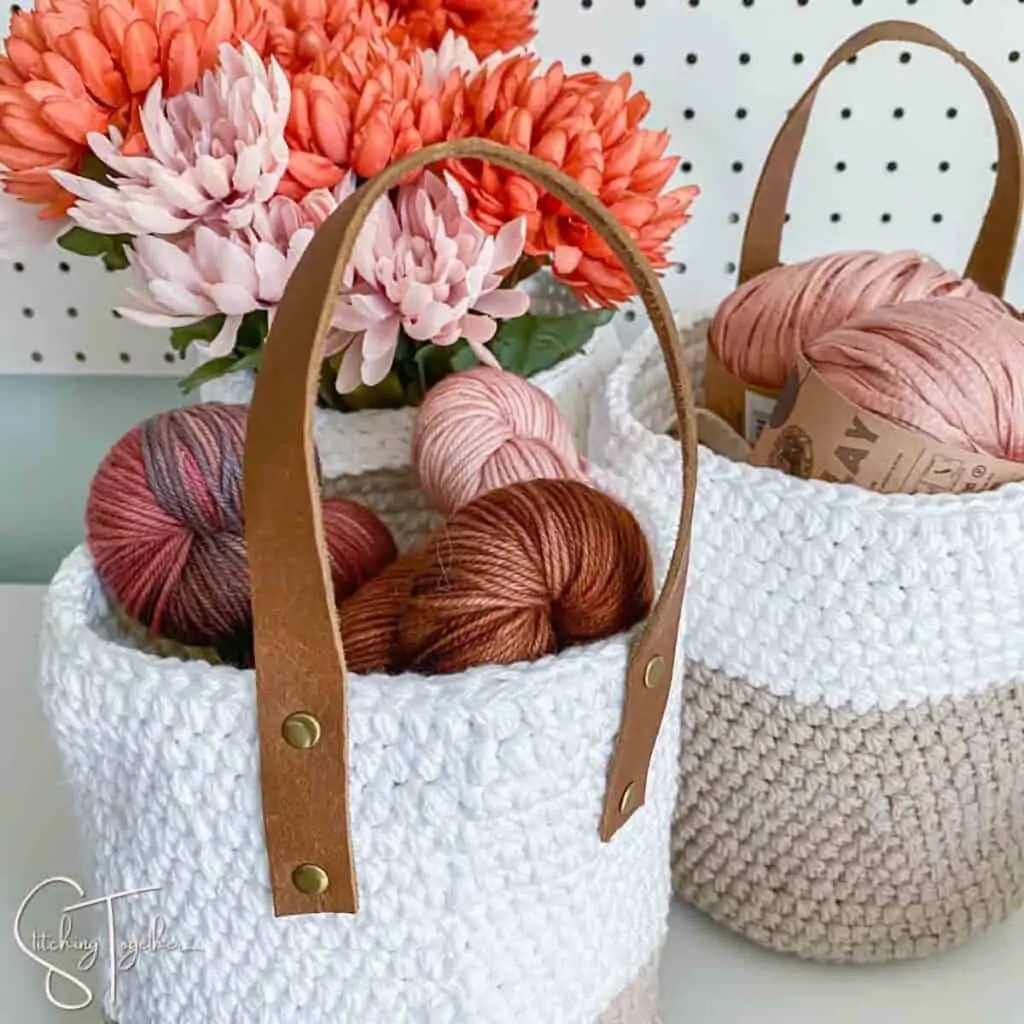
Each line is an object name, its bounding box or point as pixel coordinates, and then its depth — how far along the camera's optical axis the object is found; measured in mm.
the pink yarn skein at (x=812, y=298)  531
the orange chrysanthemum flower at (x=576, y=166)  466
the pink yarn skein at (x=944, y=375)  444
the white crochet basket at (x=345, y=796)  313
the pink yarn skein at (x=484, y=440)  455
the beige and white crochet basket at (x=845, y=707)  431
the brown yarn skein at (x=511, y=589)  364
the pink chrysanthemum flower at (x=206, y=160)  433
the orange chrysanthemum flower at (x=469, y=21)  539
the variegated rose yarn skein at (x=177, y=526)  401
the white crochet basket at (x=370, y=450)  510
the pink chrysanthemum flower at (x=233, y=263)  444
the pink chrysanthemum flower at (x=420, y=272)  448
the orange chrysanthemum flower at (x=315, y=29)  487
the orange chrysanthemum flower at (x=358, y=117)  450
